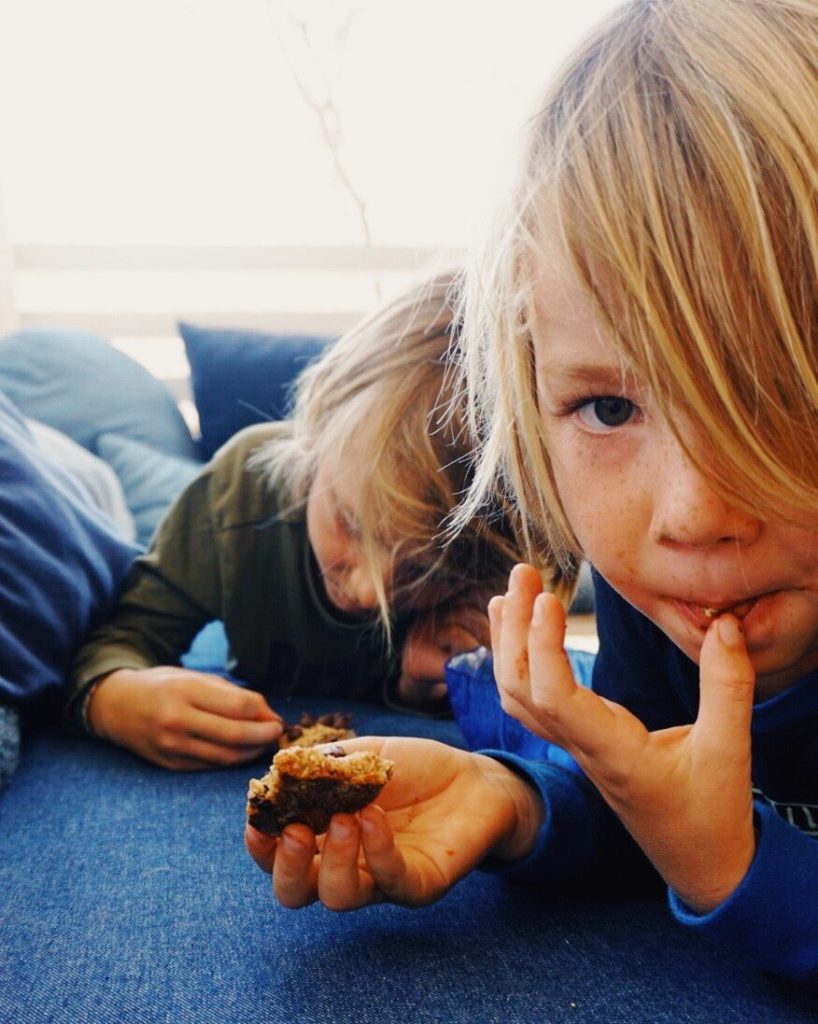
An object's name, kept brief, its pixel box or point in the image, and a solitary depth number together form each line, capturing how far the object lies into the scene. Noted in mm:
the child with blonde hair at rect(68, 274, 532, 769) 1023
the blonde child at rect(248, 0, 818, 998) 546
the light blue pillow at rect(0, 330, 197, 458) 2023
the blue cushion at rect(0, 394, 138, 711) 1051
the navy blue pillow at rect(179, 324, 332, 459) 2070
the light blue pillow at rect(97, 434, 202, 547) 1839
